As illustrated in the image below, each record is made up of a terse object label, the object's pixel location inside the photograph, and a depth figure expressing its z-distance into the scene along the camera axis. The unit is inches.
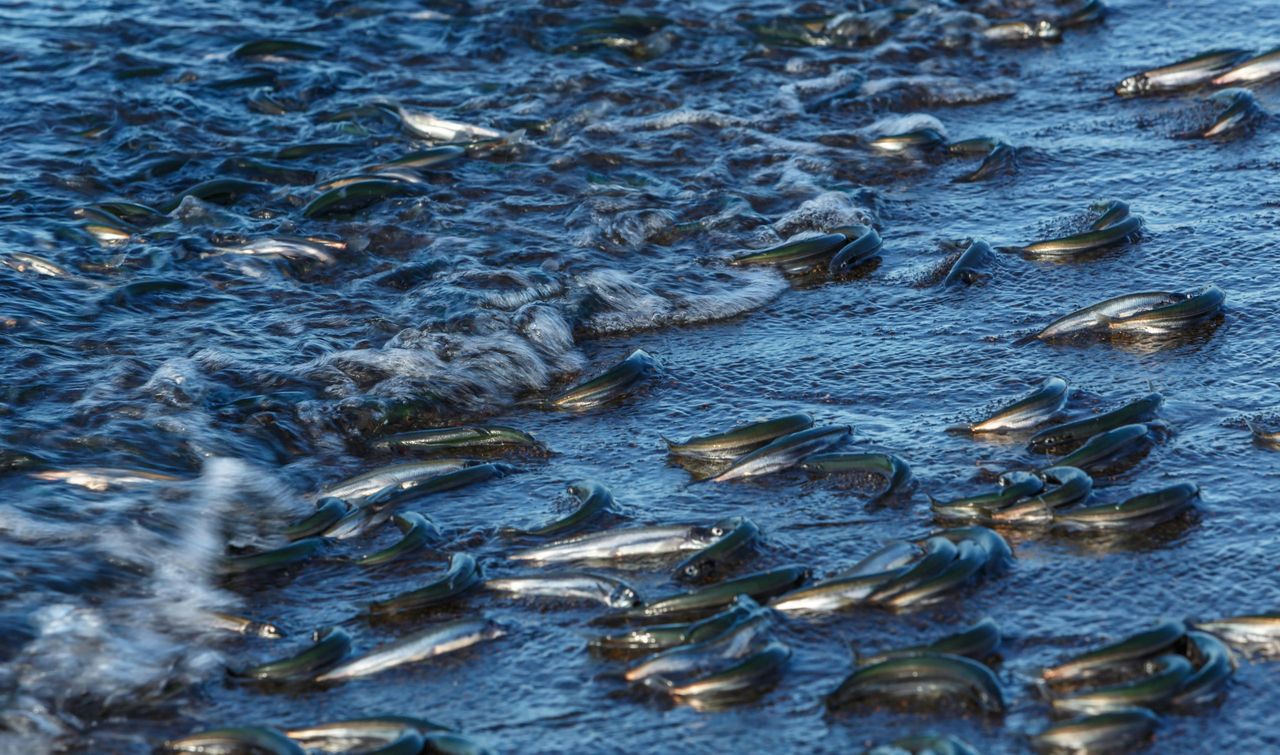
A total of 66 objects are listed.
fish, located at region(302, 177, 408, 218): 775.7
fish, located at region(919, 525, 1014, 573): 445.4
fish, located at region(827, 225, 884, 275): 690.2
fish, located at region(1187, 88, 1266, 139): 803.4
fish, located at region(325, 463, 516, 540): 496.7
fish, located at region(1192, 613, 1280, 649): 404.8
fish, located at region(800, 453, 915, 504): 495.8
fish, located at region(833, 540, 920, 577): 440.8
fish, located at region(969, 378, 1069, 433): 529.3
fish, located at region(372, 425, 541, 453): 552.7
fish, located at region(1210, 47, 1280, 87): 863.7
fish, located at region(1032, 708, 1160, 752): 366.6
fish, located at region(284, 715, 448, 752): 382.3
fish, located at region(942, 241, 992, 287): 667.4
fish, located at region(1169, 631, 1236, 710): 381.1
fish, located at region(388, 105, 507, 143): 873.5
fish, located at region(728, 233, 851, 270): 697.0
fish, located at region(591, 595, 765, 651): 411.2
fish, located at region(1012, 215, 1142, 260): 676.1
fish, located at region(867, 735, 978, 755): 354.0
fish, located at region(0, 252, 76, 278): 701.3
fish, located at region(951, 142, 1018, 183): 792.9
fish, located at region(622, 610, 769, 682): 404.2
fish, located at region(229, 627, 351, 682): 414.9
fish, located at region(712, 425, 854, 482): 510.0
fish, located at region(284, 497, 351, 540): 495.2
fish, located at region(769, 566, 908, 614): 430.3
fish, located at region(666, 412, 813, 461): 519.2
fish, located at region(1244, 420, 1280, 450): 511.8
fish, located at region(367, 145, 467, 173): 818.8
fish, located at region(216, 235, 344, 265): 727.7
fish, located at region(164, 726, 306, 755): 377.4
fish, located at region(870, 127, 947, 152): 835.4
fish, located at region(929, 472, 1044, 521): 472.7
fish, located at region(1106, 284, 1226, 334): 594.9
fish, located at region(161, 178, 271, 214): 787.4
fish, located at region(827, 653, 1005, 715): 381.1
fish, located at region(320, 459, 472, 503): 514.9
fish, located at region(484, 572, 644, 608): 440.1
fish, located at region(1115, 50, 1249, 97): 870.4
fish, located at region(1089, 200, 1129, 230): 687.1
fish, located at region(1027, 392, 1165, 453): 514.9
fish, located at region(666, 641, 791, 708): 396.8
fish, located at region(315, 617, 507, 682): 418.0
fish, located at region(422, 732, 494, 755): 374.6
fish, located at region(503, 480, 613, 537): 486.6
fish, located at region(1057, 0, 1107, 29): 1019.9
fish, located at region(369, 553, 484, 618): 446.6
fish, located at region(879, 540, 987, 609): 426.9
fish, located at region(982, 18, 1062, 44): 1010.7
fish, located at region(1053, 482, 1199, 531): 463.2
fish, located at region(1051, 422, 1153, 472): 495.5
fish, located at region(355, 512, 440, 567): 476.7
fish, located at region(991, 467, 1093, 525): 470.9
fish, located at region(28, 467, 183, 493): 527.5
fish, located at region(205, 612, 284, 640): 441.7
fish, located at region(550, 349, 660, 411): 586.6
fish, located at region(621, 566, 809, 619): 429.1
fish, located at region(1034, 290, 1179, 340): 599.5
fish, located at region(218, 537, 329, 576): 477.1
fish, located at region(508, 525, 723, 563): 465.4
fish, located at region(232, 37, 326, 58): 992.9
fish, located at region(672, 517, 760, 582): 454.6
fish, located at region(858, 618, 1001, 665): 398.3
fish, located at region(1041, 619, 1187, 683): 391.2
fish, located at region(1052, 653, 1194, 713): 376.2
